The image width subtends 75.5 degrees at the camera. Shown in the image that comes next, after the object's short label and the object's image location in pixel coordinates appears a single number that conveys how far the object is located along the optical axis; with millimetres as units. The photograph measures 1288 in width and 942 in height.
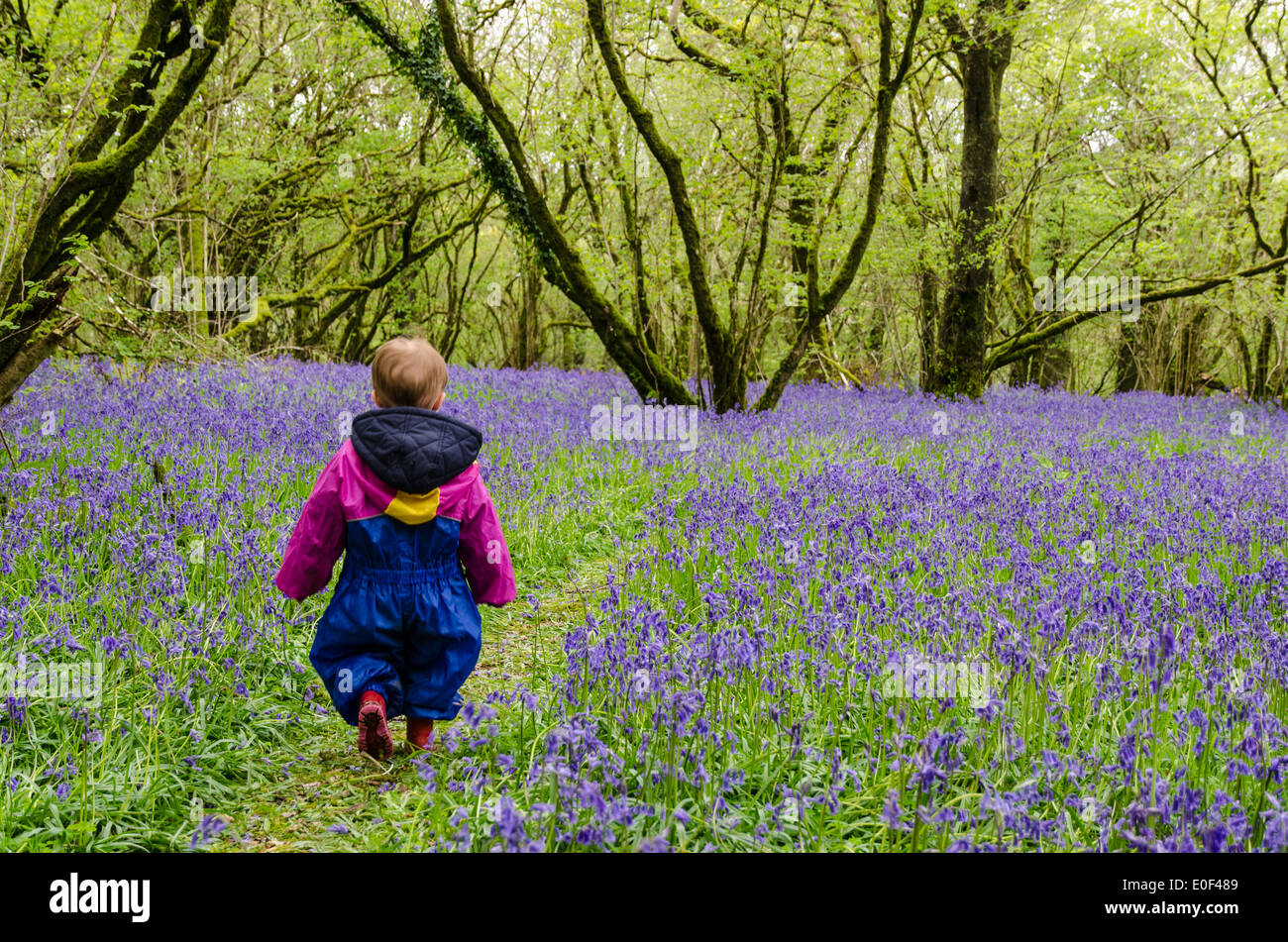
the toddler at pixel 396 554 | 2980
